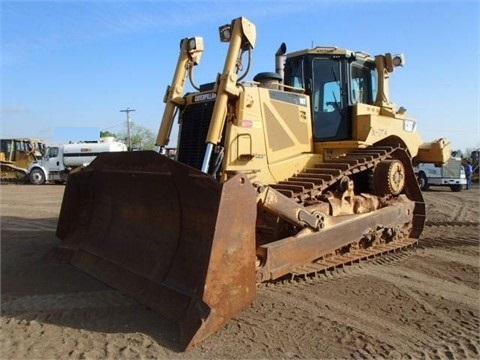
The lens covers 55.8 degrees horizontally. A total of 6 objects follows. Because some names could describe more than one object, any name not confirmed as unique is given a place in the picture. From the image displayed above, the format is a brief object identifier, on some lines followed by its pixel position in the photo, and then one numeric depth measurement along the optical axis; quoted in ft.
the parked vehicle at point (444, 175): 72.38
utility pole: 183.36
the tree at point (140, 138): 203.54
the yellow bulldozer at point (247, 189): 14.20
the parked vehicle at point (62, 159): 85.92
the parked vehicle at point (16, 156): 92.99
